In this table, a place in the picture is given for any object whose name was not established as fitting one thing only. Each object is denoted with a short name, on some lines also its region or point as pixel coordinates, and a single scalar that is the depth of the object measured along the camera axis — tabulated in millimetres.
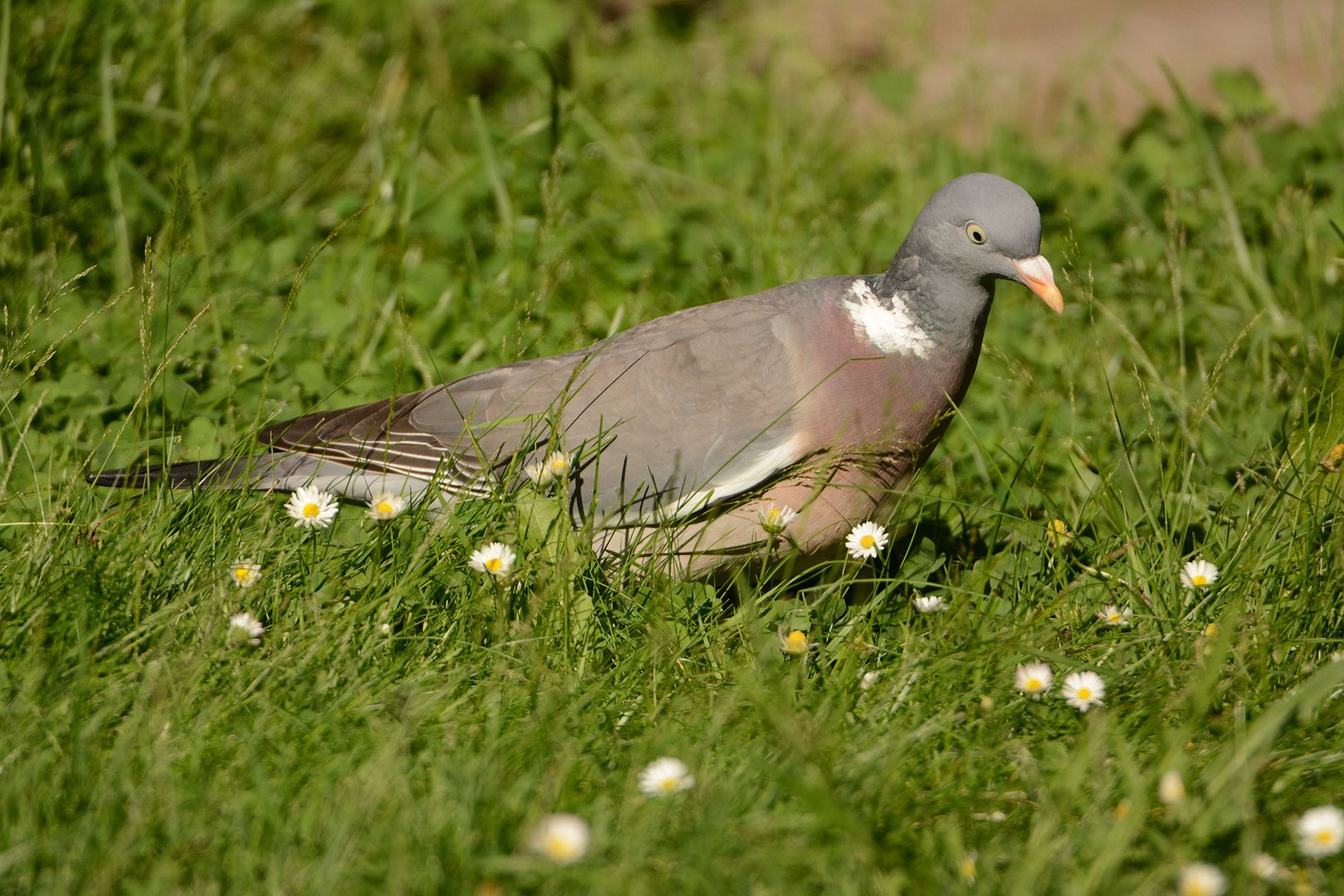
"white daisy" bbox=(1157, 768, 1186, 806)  3637
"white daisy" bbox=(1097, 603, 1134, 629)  4859
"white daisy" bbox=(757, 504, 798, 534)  5211
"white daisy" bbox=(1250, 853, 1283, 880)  3520
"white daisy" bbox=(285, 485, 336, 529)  5027
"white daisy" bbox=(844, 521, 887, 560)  5328
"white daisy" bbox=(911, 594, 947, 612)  5027
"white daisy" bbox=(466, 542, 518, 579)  4734
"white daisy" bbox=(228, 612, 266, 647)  4273
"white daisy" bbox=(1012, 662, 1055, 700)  4359
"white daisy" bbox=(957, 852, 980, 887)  3588
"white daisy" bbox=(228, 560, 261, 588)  4559
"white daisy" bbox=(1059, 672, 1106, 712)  4340
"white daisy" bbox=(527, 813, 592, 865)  3391
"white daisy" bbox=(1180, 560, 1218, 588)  4937
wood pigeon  5477
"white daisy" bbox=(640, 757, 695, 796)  3785
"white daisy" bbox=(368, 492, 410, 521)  4926
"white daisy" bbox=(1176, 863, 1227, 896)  3363
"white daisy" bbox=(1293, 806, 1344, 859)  3564
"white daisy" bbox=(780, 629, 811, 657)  4695
